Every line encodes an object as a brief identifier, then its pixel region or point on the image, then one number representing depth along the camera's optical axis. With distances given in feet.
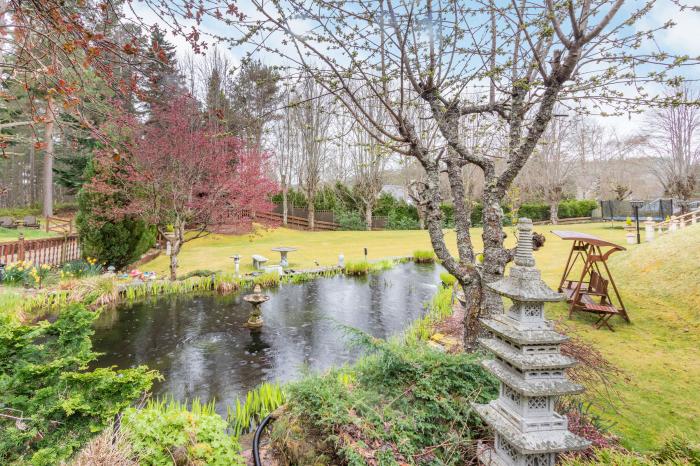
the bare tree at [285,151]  87.61
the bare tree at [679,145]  67.46
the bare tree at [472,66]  11.08
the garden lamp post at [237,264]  39.06
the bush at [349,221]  94.02
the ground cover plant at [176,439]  9.31
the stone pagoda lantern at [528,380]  8.12
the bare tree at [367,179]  88.38
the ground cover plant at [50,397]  7.95
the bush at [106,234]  34.63
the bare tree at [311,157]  84.17
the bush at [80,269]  31.91
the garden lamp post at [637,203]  46.46
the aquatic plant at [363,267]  43.68
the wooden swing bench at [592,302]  22.09
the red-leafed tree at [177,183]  34.14
